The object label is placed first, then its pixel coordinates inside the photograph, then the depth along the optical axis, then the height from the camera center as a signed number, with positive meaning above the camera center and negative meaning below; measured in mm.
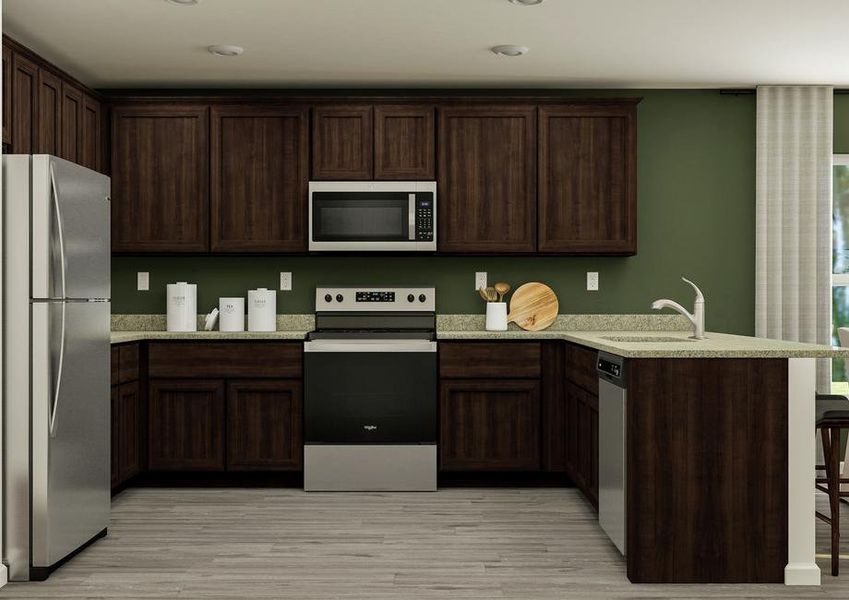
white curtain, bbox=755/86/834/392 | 4801 +523
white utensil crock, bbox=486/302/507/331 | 4695 -132
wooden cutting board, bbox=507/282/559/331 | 4852 -73
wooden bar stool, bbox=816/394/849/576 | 3031 -653
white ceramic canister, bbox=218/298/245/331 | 4633 -128
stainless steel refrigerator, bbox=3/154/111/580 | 2941 -260
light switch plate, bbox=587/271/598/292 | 4918 +94
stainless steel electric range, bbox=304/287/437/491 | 4316 -689
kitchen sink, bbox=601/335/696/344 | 3965 -234
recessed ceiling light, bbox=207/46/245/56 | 4062 +1306
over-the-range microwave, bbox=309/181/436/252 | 4562 +472
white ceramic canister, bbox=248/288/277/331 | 4641 -97
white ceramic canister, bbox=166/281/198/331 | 4652 -75
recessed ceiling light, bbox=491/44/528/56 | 4047 +1309
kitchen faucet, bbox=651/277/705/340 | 3674 -112
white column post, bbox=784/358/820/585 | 2867 -552
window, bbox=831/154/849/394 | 4973 +320
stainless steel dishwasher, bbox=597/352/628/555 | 2996 -623
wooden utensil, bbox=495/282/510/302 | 4773 +40
